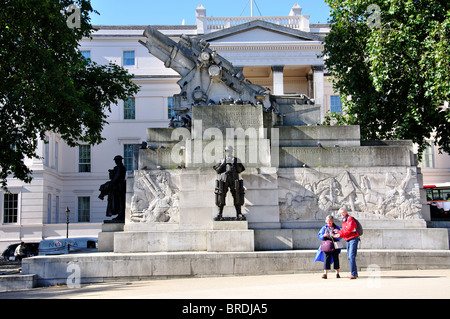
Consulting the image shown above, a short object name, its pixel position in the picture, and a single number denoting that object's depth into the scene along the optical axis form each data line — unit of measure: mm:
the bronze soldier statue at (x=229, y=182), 14438
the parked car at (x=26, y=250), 38031
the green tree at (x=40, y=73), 21141
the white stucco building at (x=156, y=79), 52375
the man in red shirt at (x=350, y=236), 12195
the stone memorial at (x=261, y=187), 15031
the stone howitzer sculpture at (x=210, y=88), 18203
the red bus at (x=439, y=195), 38219
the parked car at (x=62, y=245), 33250
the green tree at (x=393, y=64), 24016
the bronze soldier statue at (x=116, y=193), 17031
